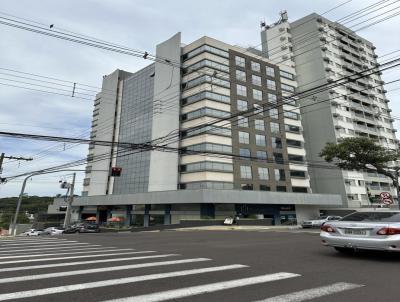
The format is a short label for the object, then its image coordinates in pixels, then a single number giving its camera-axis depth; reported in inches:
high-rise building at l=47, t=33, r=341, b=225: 1893.5
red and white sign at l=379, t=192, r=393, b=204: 832.9
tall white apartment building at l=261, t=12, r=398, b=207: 2598.4
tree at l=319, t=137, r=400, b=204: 1145.4
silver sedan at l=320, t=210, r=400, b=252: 288.5
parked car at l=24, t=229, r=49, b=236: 1752.3
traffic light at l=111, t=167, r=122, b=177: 1093.1
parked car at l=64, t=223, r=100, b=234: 1384.1
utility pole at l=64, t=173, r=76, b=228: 1562.5
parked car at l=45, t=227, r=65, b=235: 1625.0
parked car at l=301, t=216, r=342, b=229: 1369.3
